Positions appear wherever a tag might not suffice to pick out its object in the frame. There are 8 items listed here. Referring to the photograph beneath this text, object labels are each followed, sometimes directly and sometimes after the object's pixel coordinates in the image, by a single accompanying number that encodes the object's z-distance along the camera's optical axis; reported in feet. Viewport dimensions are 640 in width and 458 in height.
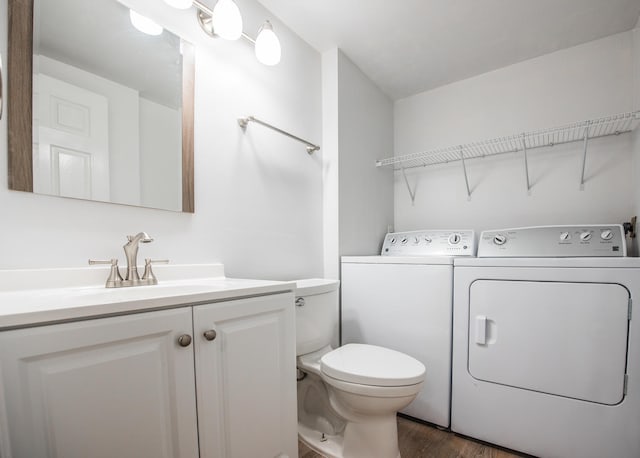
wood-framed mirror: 3.02
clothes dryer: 4.17
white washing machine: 5.38
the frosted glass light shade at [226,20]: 4.21
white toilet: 3.93
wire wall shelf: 5.71
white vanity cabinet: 1.85
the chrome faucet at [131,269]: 3.38
